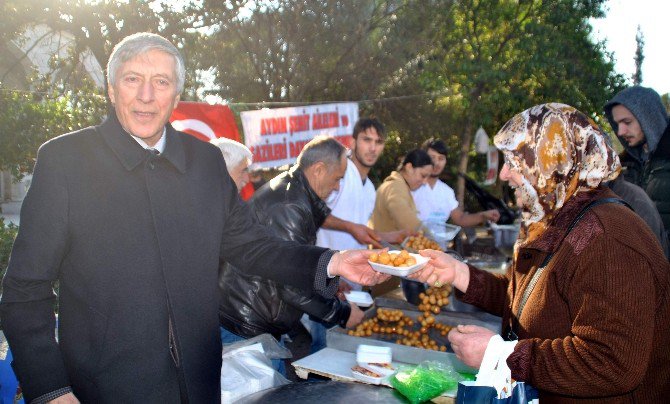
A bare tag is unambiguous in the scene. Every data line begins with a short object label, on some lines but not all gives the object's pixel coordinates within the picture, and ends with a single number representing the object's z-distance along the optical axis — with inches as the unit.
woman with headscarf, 61.2
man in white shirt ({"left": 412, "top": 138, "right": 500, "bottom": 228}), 247.0
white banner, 278.1
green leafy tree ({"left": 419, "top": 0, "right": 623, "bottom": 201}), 515.2
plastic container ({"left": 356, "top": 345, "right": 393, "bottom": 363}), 100.7
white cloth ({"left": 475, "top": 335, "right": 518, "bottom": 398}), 66.7
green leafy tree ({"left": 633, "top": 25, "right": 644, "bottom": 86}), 1645.9
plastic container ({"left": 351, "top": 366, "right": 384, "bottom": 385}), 94.0
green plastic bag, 82.4
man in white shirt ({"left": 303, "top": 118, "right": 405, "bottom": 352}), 171.8
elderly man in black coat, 60.9
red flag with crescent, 232.1
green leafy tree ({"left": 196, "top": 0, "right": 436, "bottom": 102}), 470.6
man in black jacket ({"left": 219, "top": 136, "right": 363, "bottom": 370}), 115.0
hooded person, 137.7
